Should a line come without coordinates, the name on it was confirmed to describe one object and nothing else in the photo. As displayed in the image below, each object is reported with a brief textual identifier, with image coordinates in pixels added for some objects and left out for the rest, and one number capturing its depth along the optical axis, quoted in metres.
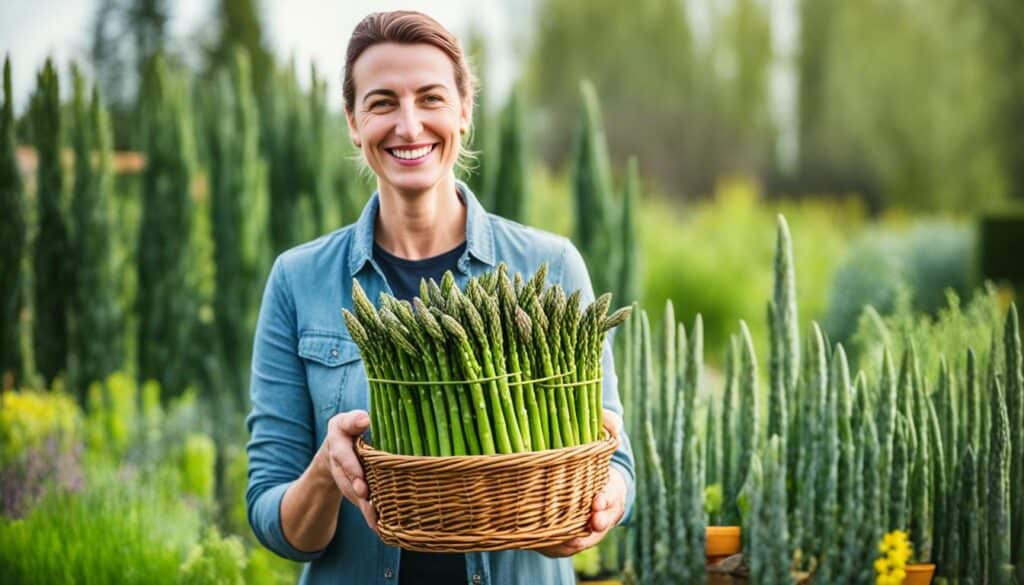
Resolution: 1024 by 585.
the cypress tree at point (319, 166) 6.17
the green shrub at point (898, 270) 9.45
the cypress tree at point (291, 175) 6.20
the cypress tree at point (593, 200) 6.20
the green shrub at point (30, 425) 5.15
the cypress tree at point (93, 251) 5.93
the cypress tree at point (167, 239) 6.27
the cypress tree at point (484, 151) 6.46
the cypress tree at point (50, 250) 5.77
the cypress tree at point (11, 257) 5.56
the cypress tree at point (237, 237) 6.21
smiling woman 2.14
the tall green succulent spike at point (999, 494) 3.08
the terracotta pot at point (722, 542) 3.41
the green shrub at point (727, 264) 11.64
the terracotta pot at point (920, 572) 3.21
